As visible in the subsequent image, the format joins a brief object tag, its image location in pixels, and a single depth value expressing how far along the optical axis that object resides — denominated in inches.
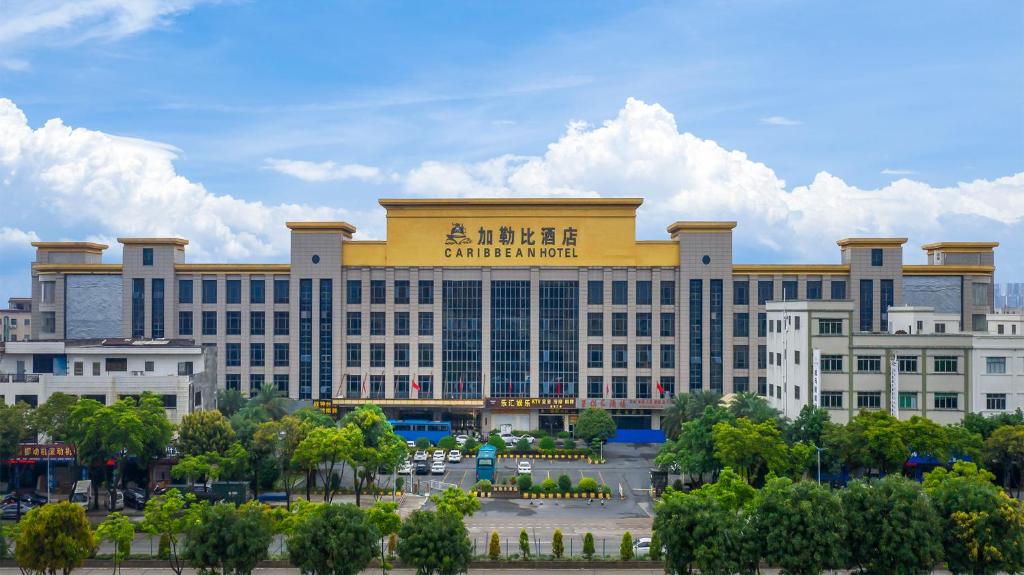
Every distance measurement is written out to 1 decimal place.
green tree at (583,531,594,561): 2160.4
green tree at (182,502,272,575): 1727.4
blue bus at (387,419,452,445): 4037.6
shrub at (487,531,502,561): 2146.9
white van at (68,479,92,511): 2743.6
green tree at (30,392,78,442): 2682.1
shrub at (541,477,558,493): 2982.3
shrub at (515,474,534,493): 2967.5
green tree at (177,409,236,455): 2753.4
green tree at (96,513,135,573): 1863.2
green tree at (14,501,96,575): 1769.2
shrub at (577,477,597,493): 2972.4
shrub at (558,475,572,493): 2974.9
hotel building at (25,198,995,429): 4365.2
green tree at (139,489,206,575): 1878.7
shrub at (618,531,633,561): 2135.8
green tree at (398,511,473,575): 1726.1
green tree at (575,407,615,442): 3949.3
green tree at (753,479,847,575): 1663.4
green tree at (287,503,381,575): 1690.5
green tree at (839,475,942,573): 1680.6
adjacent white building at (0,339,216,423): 3063.5
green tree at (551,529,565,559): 2154.3
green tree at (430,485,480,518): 1975.3
